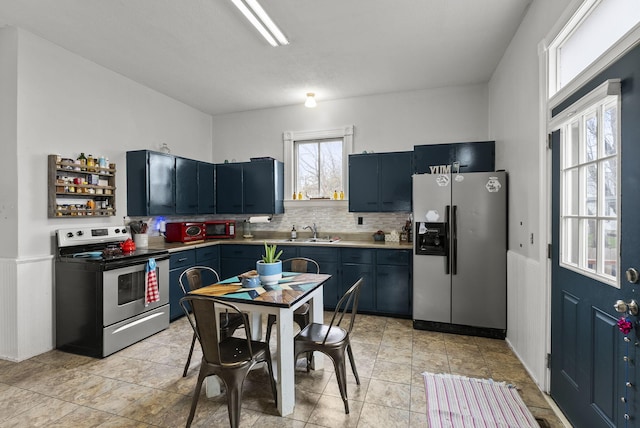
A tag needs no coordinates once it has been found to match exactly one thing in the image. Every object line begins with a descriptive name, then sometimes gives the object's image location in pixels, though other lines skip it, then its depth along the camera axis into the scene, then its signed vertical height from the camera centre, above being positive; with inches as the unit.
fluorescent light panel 98.9 +65.5
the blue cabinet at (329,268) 168.9 -29.8
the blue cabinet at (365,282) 162.7 -36.0
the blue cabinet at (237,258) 183.3 -26.6
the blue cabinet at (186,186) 176.1 +15.2
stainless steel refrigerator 133.1 -17.4
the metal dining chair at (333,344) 84.4 -35.7
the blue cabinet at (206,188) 192.7 +15.2
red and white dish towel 133.5 -29.9
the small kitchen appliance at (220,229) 191.7 -10.1
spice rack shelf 124.0 +9.8
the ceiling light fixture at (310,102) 163.0 +56.8
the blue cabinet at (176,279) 155.1 -32.4
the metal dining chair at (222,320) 101.5 -36.0
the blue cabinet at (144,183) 155.1 +14.6
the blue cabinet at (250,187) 193.3 +15.6
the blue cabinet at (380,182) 168.7 +16.8
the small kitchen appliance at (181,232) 171.6 -10.5
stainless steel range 118.0 -32.4
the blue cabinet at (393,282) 157.1 -34.9
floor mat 79.7 -52.4
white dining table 80.7 -24.7
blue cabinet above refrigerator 154.4 +28.1
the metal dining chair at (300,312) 111.7 -35.4
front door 56.8 -16.7
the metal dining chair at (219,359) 72.0 -35.7
